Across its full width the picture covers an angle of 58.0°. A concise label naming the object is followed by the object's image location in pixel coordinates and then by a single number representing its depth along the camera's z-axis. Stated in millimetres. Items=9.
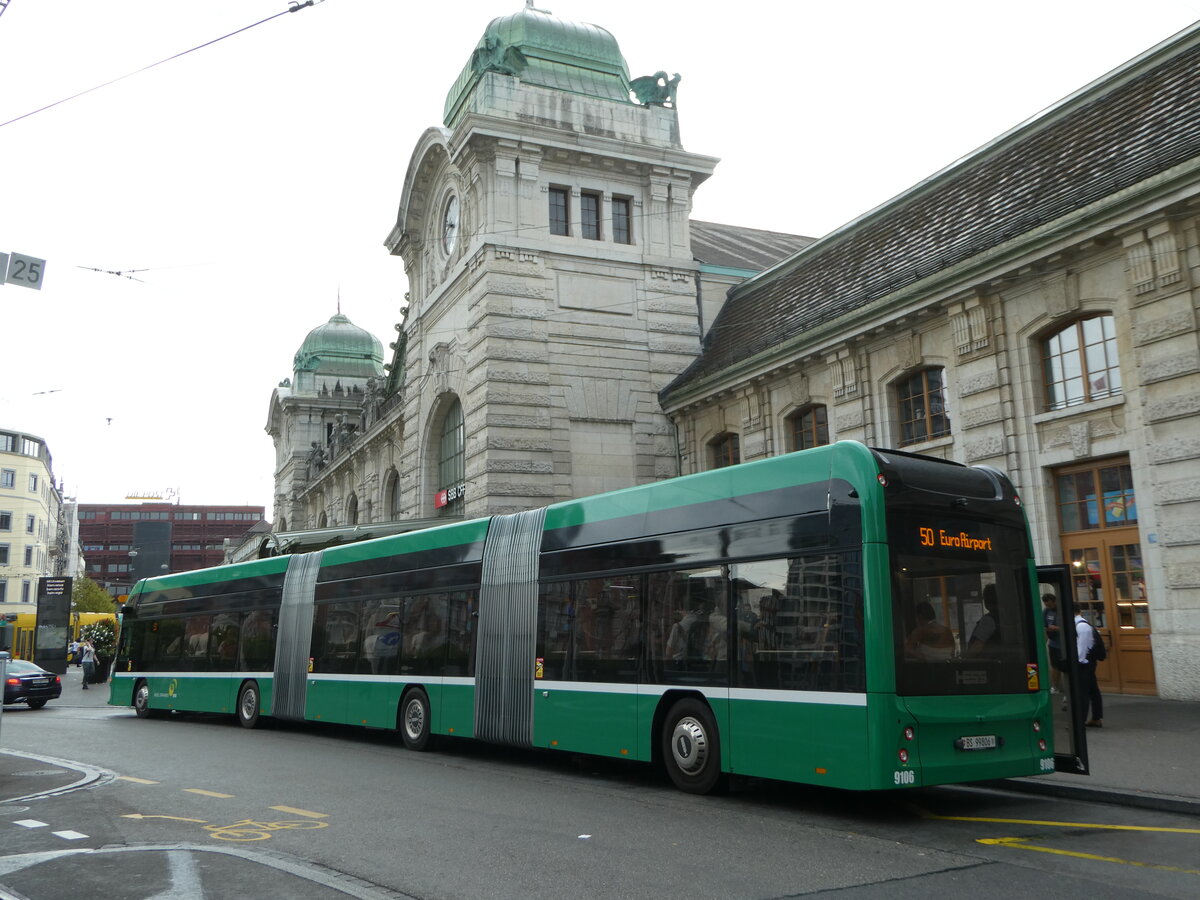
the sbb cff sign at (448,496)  30222
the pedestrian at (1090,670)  12961
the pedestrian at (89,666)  38531
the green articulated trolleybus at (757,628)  8633
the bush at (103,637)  42719
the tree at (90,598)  89100
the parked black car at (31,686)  26453
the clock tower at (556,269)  27859
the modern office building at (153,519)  144500
